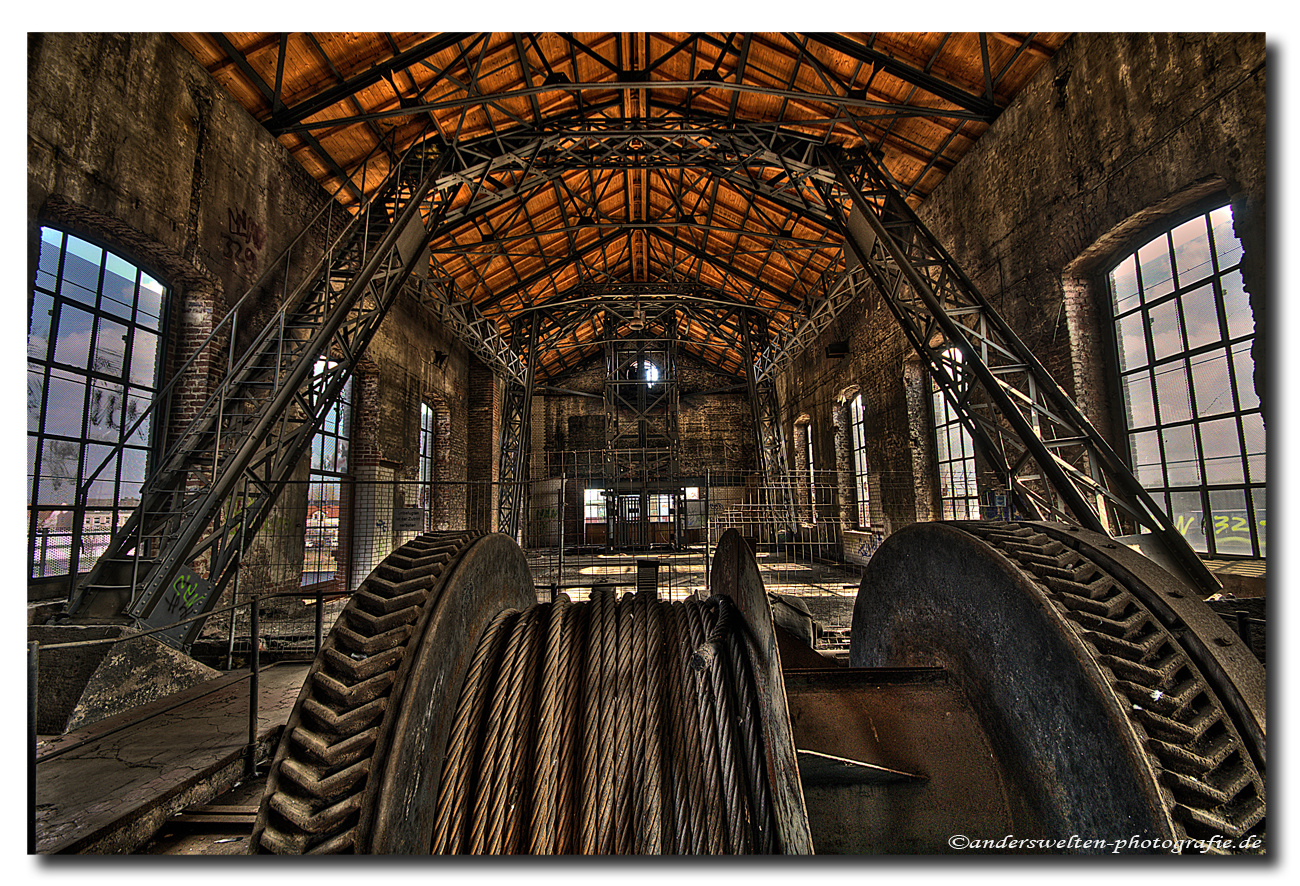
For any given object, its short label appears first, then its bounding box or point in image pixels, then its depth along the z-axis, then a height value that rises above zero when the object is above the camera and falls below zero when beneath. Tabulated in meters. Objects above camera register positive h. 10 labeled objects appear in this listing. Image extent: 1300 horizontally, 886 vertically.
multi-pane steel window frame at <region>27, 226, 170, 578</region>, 5.13 +1.37
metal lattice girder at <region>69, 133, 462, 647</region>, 5.08 +0.95
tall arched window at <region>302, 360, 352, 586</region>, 9.30 +0.27
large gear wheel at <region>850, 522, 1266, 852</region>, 1.20 -0.48
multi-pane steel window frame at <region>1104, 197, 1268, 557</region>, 4.85 +1.10
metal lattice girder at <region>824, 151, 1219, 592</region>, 5.18 +1.19
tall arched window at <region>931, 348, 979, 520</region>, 9.31 +0.65
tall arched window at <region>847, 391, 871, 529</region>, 13.04 +1.16
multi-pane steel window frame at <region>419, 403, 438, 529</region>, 14.63 +1.83
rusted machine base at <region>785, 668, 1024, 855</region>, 1.64 -0.80
